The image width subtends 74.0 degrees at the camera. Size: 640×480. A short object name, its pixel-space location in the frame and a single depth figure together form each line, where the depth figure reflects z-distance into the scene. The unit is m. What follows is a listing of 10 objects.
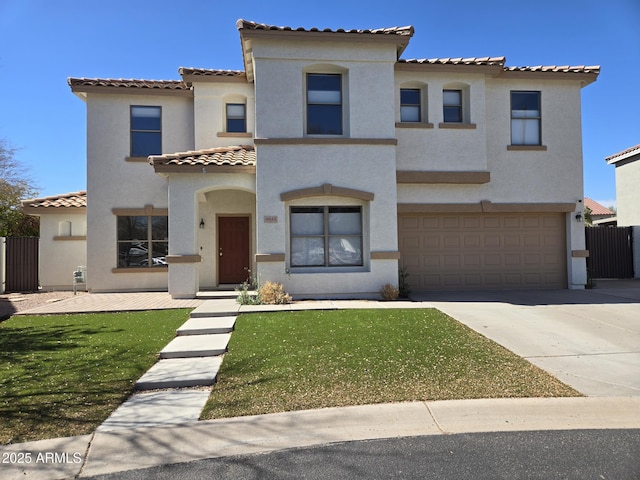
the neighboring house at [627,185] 20.08
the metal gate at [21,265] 15.35
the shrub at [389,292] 11.67
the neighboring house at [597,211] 38.38
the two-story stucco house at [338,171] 11.74
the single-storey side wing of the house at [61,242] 14.97
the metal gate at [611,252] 17.28
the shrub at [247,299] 11.09
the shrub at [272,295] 11.09
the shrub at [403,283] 12.20
